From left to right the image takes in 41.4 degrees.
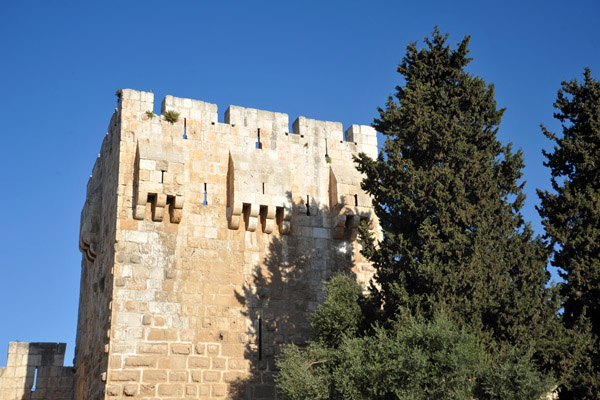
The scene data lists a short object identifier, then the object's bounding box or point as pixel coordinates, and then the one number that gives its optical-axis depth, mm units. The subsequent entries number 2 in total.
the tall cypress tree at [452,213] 13656
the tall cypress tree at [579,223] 13992
